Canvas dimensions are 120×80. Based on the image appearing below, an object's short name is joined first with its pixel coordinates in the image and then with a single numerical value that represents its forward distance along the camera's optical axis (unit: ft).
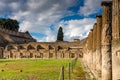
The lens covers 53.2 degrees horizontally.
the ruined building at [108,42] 11.54
